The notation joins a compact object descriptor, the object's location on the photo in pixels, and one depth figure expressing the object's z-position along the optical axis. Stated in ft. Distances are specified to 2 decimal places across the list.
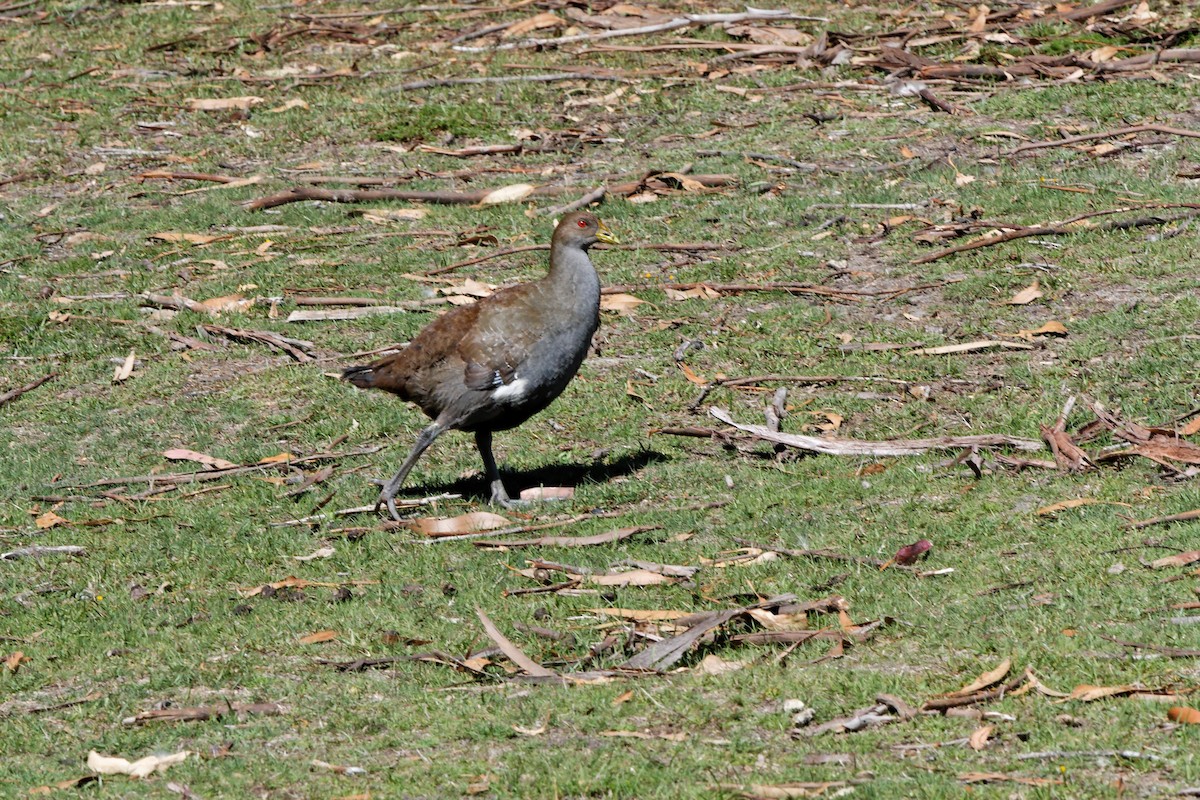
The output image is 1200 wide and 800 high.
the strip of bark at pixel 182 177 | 106.52
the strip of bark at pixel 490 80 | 117.80
